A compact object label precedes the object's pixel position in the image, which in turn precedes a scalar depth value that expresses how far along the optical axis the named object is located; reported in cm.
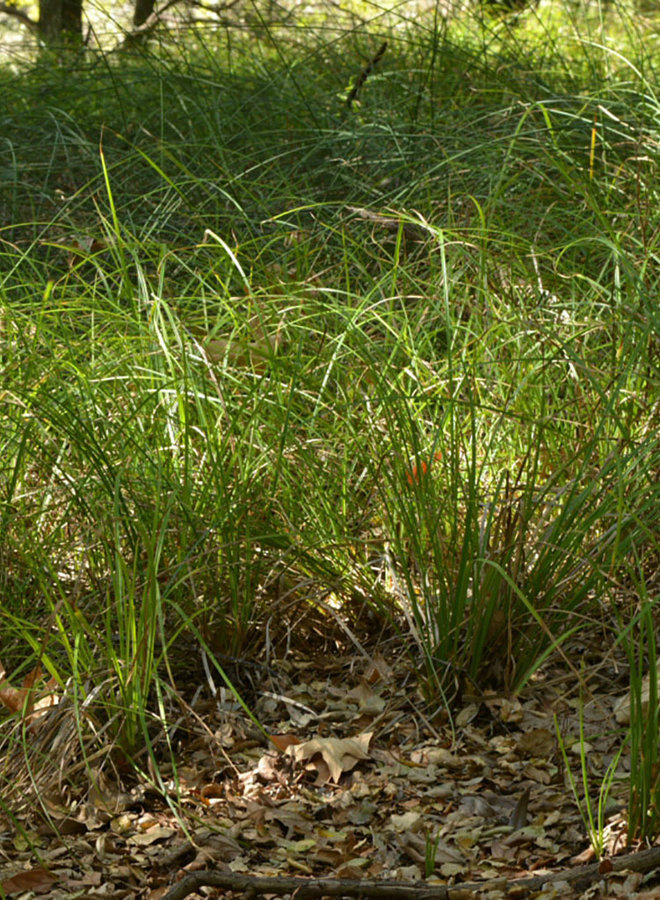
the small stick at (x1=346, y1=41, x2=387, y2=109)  528
